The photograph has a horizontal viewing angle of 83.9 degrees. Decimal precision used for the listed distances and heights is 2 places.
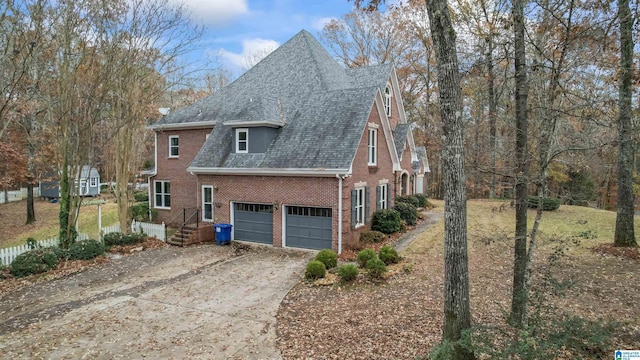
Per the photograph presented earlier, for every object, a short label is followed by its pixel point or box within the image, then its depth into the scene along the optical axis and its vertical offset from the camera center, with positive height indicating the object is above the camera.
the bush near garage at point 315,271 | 11.23 -3.06
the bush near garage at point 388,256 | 12.45 -2.89
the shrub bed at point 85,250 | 13.84 -2.95
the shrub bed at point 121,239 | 15.77 -2.86
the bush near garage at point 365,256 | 11.78 -2.74
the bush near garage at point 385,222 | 17.47 -2.37
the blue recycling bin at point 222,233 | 16.56 -2.71
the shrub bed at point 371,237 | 16.08 -2.90
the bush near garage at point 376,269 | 10.84 -2.90
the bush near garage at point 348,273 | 10.78 -3.00
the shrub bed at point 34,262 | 12.03 -3.01
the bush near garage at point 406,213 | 20.27 -2.24
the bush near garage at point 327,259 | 12.21 -2.91
